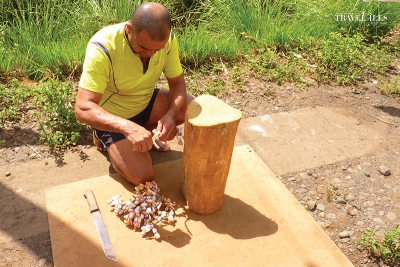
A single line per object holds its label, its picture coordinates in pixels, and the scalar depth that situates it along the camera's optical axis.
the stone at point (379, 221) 2.71
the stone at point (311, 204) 2.79
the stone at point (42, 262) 2.26
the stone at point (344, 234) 2.59
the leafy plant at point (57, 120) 3.18
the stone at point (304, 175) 3.10
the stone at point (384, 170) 3.18
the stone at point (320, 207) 2.80
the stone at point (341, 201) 2.88
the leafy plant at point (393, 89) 4.43
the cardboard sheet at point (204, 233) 2.30
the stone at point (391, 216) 2.76
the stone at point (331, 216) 2.73
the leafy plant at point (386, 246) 2.40
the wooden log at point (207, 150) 2.17
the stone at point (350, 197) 2.91
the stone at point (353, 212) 2.78
